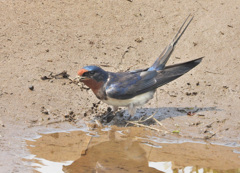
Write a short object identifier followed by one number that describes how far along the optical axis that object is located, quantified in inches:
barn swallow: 456.4
